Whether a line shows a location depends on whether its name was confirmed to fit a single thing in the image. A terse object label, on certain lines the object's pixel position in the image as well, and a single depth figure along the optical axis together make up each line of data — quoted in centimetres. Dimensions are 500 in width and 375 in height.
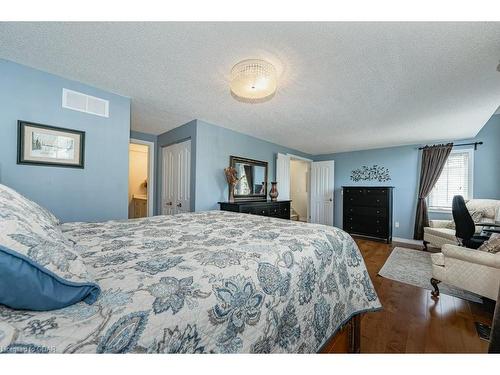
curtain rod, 374
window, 389
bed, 45
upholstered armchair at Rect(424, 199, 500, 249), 321
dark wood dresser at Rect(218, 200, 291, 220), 313
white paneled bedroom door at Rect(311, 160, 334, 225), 538
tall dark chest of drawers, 429
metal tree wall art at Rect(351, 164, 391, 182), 478
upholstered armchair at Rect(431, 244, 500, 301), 168
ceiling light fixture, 157
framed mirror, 364
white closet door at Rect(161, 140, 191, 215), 330
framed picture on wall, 178
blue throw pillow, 44
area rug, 222
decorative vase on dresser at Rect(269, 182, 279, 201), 392
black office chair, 246
